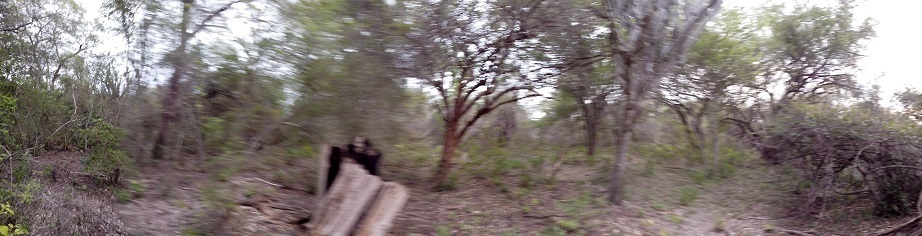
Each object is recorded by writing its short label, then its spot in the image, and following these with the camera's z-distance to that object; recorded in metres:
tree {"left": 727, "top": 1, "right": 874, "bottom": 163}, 15.45
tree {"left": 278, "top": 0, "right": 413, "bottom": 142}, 6.16
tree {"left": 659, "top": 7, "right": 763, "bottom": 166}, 13.66
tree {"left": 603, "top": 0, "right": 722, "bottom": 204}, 10.51
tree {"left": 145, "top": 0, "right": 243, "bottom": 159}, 6.27
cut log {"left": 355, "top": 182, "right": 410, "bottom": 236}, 7.09
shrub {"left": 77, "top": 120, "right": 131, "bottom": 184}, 8.99
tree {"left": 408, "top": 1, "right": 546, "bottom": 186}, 9.52
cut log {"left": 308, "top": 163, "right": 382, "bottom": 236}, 7.11
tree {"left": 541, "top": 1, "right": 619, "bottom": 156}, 10.68
